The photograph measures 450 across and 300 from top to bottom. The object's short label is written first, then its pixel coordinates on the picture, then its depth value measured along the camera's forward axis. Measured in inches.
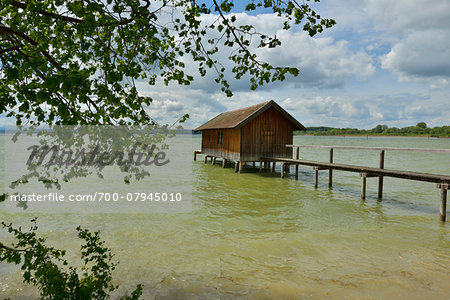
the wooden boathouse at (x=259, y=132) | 790.5
